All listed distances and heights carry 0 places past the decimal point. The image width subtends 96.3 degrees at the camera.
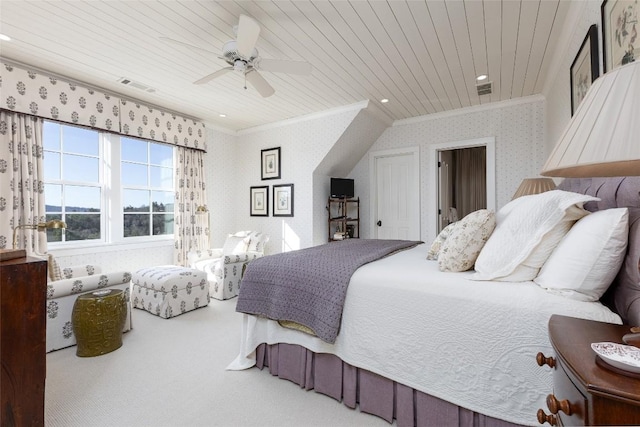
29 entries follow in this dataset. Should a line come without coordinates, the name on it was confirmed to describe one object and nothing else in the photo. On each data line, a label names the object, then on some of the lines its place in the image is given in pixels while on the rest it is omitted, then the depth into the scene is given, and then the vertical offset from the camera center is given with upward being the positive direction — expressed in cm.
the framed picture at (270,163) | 499 +85
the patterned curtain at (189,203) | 450 +15
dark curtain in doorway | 619 +65
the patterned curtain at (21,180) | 296 +36
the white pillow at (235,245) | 425 -52
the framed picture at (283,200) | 485 +19
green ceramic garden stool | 225 -88
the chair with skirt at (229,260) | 372 -69
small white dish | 59 -32
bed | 111 -61
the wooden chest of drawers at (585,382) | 55 -36
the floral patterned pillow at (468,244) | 155 -19
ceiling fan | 216 +126
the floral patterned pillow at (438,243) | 199 -24
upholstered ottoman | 307 -88
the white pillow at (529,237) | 126 -13
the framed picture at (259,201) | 516 +18
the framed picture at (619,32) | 127 +87
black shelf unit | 488 -12
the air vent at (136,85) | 337 +156
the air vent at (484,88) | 349 +151
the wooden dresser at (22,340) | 123 -57
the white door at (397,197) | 466 +22
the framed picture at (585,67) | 175 +96
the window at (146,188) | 409 +37
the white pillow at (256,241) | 434 -47
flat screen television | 481 +39
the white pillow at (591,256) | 100 -18
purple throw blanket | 161 -47
